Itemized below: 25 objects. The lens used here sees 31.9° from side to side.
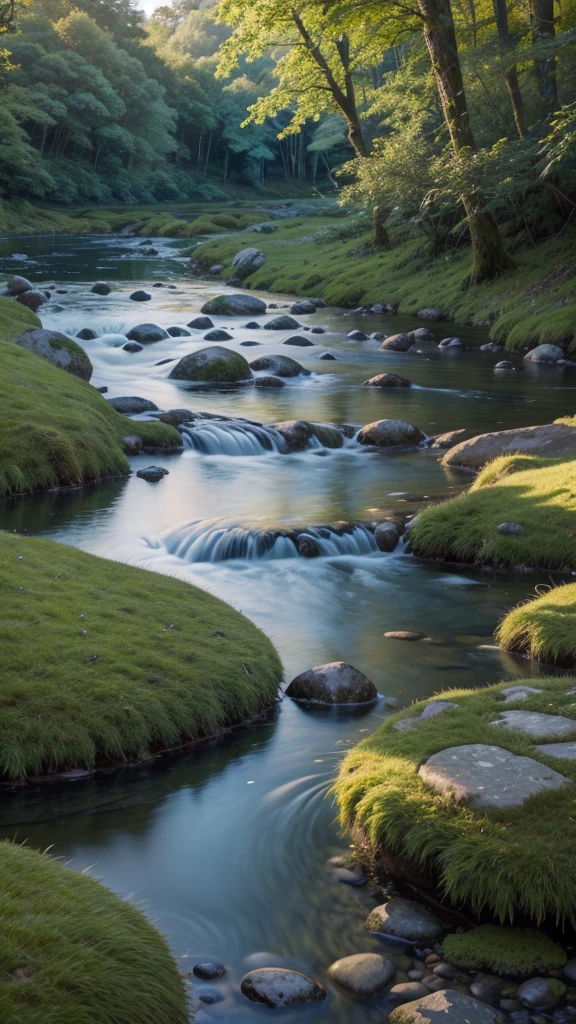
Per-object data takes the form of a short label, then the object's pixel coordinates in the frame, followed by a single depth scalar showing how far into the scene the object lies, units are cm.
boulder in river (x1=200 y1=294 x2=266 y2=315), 3403
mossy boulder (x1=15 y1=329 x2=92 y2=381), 1969
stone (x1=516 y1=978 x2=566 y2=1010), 420
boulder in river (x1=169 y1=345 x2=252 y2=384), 2366
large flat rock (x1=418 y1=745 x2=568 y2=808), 510
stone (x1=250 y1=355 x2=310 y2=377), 2423
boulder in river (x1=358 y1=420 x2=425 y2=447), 1764
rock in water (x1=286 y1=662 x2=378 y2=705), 773
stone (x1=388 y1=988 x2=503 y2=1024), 407
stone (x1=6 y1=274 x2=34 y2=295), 3334
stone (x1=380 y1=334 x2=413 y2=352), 2781
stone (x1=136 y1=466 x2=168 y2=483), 1523
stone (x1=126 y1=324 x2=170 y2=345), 2792
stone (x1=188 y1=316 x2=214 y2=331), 3053
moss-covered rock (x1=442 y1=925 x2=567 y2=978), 443
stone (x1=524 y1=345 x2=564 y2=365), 2484
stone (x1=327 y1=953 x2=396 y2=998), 438
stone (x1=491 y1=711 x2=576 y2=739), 579
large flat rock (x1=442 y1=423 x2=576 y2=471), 1439
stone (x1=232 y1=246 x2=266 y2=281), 4572
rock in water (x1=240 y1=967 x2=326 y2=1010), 430
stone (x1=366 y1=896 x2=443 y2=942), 472
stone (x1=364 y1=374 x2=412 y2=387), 2280
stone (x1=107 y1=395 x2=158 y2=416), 1916
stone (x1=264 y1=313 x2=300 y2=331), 3112
